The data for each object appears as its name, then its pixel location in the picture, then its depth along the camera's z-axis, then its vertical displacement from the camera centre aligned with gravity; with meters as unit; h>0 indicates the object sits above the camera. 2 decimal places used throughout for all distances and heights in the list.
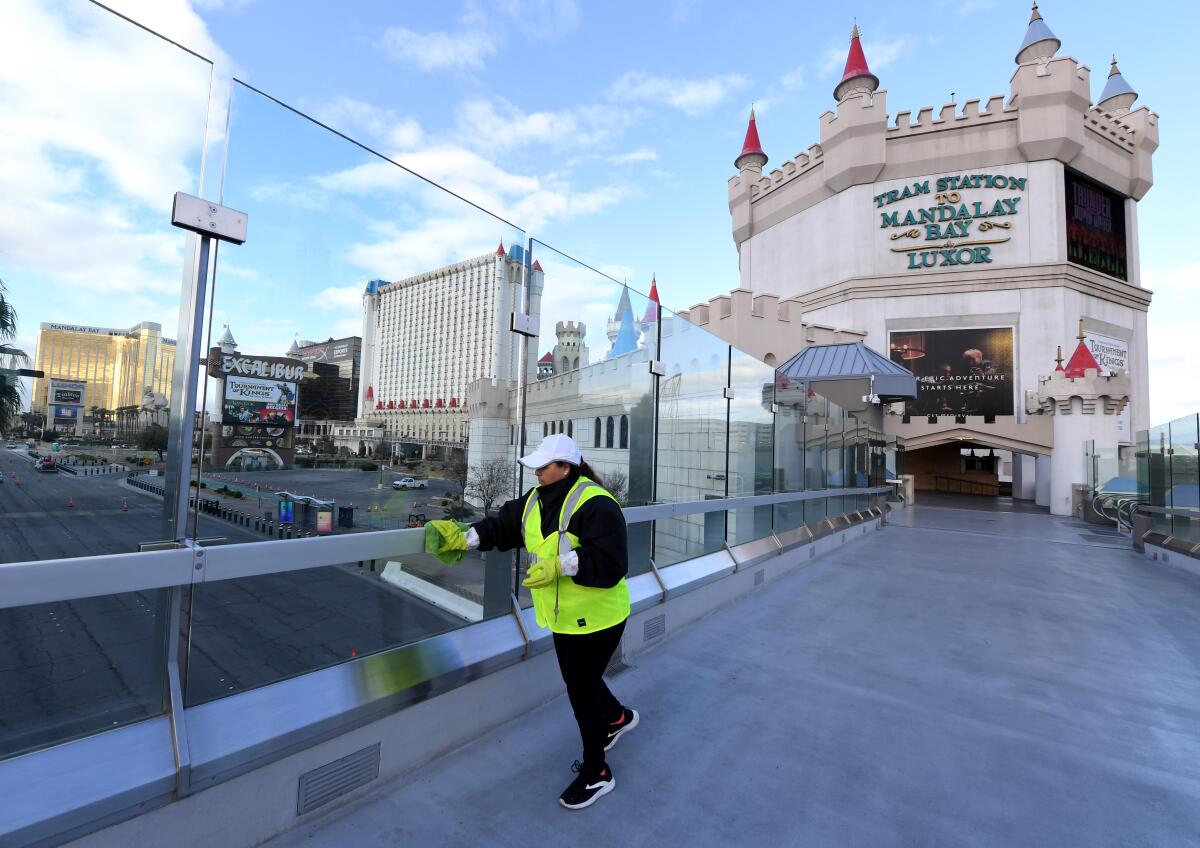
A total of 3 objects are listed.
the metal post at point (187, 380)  2.05 +0.22
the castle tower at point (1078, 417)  21.00 +2.07
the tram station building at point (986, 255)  25.19 +10.23
